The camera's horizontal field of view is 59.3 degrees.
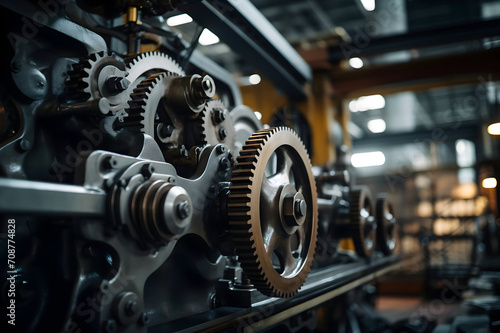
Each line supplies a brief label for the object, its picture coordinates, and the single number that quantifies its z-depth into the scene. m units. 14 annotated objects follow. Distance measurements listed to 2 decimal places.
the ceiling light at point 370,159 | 11.20
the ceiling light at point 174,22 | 2.62
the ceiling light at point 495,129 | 3.84
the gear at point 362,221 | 1.96
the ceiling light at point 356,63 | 5.31
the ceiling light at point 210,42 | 4.85
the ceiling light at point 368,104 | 8.30
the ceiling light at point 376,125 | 10.02
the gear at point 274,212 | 1.03
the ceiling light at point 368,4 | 4.92
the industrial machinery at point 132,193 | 0.84
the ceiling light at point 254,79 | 3.94
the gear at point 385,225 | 2.29
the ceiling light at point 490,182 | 4.24
